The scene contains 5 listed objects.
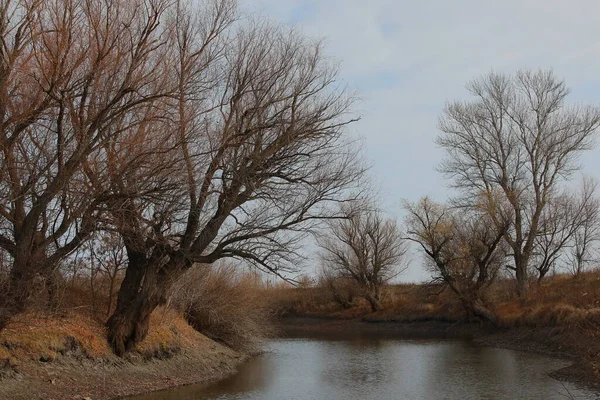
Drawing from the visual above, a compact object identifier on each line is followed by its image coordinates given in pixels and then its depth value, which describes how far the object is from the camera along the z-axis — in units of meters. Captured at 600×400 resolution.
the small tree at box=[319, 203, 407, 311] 52.28
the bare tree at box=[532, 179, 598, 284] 39.20
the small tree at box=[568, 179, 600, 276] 41.25
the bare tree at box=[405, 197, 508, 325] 37.66
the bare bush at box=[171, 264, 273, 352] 24.59
